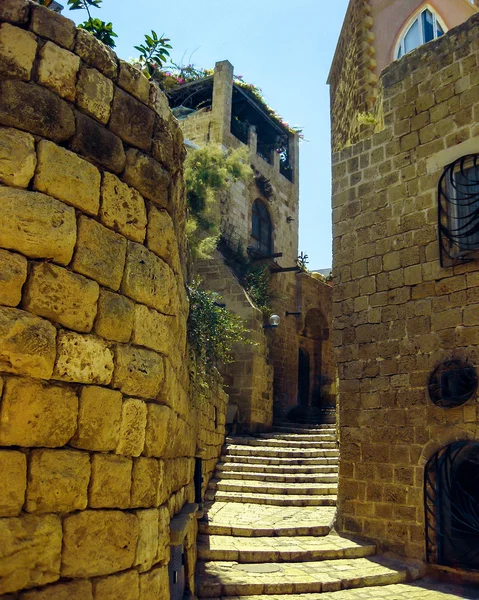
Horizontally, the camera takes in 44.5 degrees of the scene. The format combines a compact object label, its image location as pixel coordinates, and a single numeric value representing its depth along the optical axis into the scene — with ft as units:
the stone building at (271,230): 56.08
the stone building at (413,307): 21.53
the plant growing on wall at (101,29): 13.47
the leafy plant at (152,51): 15.90
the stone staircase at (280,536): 18.39
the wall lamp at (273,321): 46.57
